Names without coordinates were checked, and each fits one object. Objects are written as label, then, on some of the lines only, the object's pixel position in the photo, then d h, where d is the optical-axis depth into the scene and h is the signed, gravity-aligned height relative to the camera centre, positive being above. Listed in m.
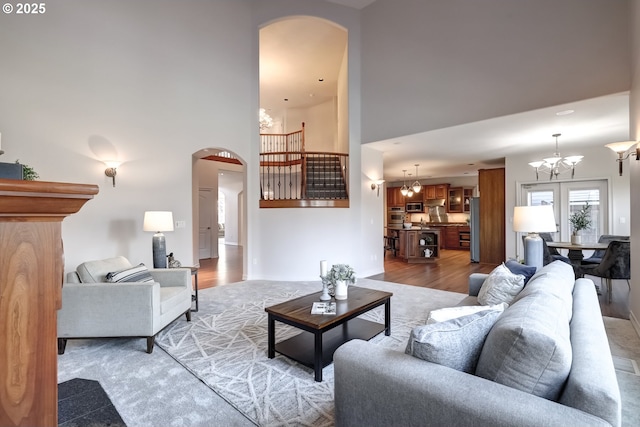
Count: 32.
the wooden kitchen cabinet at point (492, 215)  7.40 -0.18
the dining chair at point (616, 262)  4.11 -0.77
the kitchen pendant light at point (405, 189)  9.63 +0.62
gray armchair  2.78 -0.88
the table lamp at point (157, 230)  4.01 -0.23
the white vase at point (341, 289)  3.01 -0.78
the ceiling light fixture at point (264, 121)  8.31 +2.50
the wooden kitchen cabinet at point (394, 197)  12.06 +0.45
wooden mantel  0.43 -0.12
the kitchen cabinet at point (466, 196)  10.95 +0.42
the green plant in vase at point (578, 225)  4.99 -0.31
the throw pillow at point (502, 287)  2.49 -0.66
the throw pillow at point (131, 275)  3.04 -0.64
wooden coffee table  2.41 -0.98
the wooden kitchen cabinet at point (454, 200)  11.00 +0.28
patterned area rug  2.02 -1.27
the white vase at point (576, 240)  4.97 -0.54
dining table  4.61 -0.61
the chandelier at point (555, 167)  5.36 +0.78
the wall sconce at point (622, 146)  3.35 +0.65
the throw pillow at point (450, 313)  1.70 -0.59
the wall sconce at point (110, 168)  4.27 +0.62
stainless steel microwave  11.72 +0.06
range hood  11.25 +0.22
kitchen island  8.02 -0.94
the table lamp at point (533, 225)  3.29 -0.20
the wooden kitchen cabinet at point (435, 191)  11.12 +0.62
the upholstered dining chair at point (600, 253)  5.04 -0.84
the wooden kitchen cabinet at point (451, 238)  10.80 -1.05
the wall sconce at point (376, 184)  6.50 +0.53
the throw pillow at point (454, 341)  1.34 -0.59
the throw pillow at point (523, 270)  2.77 -0.58
